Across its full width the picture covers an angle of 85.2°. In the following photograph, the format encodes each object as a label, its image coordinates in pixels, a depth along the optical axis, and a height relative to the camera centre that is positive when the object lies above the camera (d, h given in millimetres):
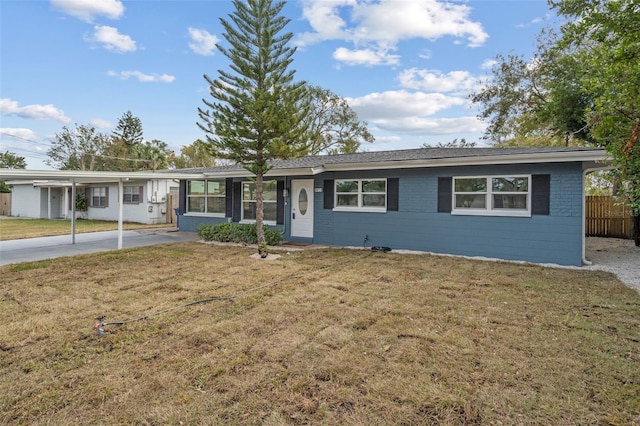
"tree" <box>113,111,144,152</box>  39969 +9425
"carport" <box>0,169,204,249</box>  7270 +803
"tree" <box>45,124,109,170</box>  31734 +5656
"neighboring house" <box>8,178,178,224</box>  18625 +587
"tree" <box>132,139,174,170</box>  25172 +3867
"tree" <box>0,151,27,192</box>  35884 +5071
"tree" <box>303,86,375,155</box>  26609 +6746
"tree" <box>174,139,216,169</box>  35688 +5443
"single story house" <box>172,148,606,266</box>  7879 +349
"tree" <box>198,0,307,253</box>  8320 +2939
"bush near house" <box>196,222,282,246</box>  10727 -716
